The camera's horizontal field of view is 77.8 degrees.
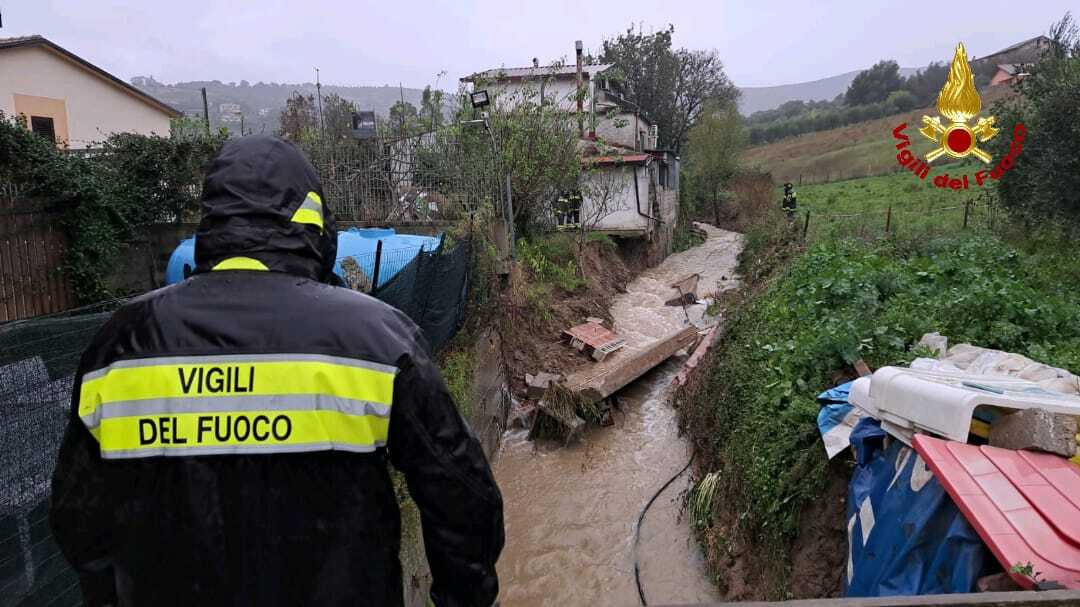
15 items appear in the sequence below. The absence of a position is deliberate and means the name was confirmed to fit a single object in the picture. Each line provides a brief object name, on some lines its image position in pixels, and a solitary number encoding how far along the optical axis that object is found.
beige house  17.95
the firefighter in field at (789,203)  22.37
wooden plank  9.98
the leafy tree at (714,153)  33.19
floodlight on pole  11.84
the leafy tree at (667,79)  37.38
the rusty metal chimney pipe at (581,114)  15.28
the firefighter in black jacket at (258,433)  1.54
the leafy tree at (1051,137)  9.40
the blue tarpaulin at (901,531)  2.89
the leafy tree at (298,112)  23.06
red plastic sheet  2.58
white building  15.80
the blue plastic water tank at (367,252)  7.40
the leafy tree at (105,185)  8.05
